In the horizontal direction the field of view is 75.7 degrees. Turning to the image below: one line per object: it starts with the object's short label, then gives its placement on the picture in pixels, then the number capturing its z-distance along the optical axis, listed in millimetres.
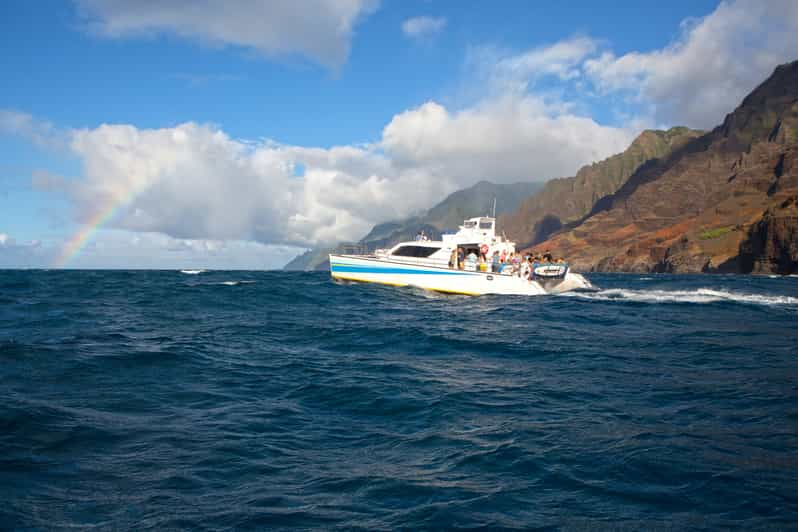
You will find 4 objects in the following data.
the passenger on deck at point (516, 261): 34875
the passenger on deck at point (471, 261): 36000
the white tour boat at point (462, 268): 34281
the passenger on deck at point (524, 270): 34062
